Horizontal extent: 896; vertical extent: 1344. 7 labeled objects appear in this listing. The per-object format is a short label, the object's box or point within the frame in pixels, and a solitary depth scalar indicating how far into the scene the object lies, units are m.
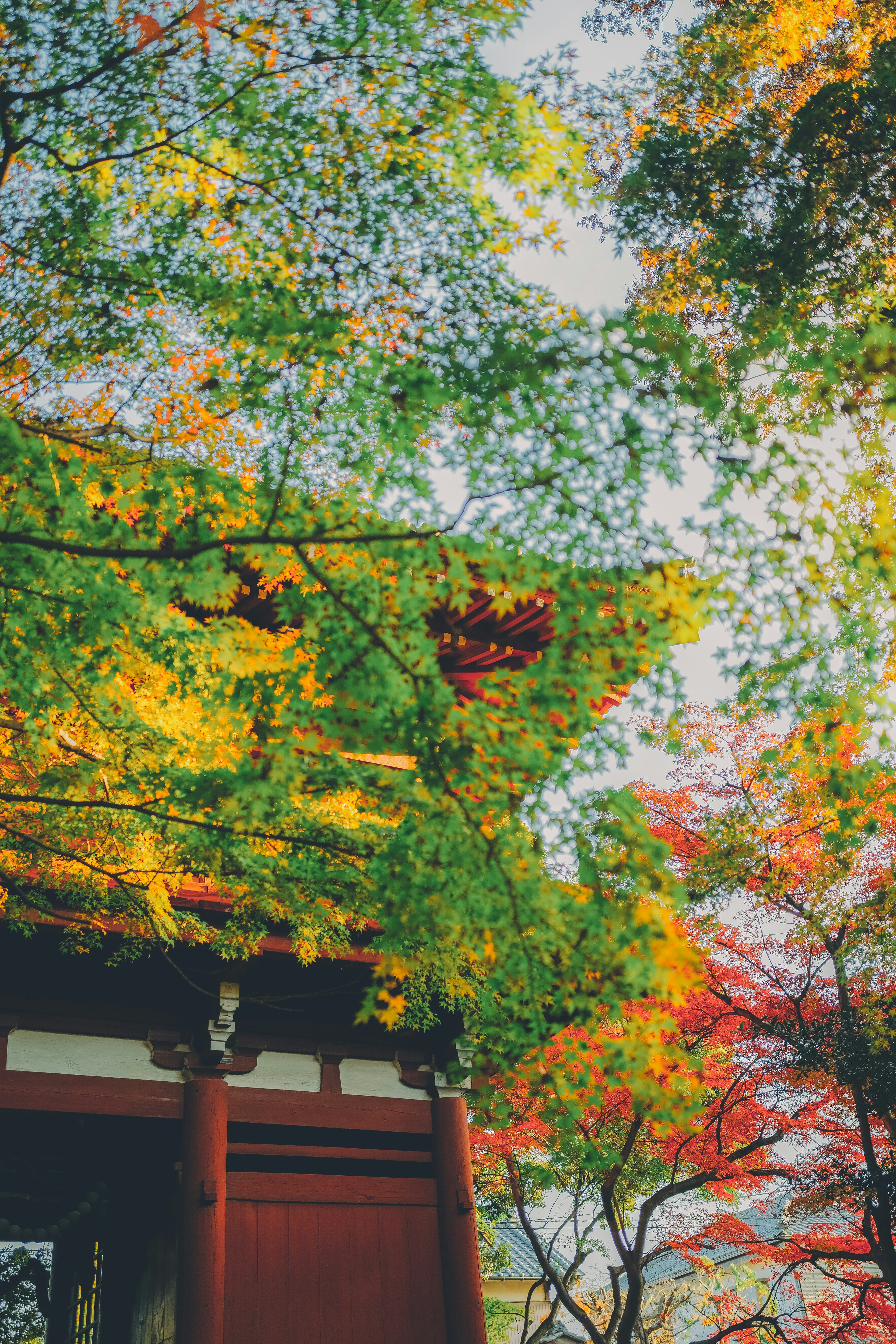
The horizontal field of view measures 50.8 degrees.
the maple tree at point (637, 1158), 11.55
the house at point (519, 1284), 22.17
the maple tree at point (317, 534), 3.50
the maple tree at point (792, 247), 4.03
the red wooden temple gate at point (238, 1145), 6.84
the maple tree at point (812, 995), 10.90
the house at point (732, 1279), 16.95
